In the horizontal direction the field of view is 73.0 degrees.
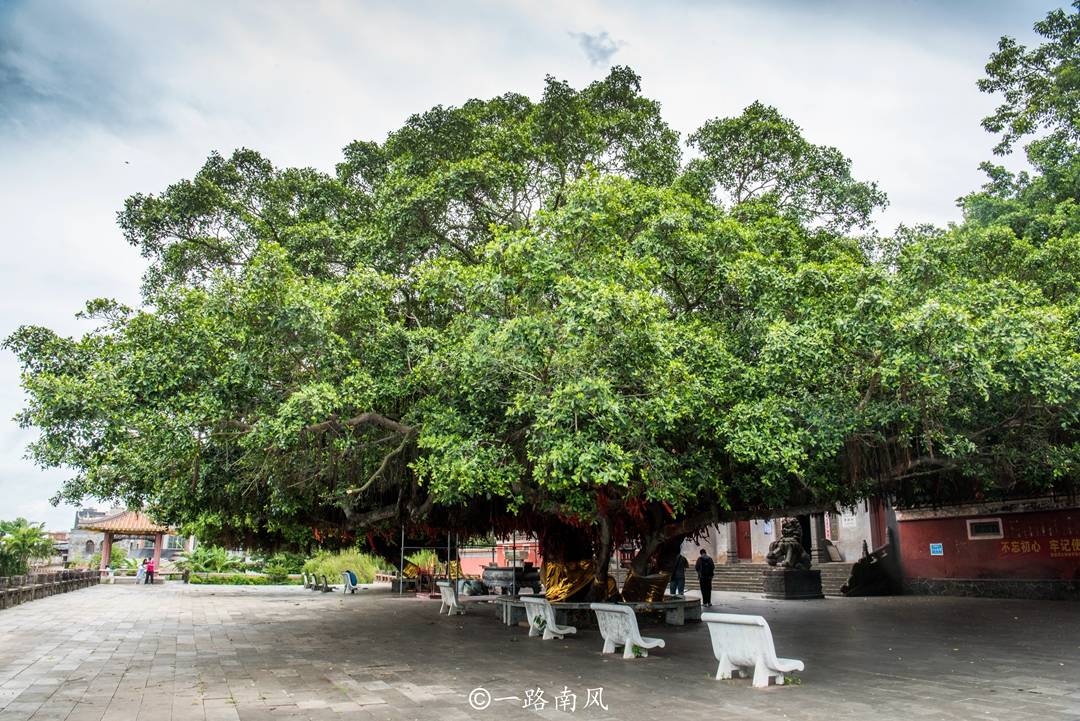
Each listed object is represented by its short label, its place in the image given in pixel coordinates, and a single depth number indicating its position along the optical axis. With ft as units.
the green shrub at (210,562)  118.83
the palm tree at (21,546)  71.61
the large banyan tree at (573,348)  24.54
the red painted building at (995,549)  56.59
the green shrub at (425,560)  86.89
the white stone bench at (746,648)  23.56
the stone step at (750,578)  72.59
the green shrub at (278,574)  114.62
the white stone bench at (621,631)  29.76
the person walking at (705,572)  55.98
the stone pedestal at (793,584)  65.67
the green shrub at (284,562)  119.55
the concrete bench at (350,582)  84.48
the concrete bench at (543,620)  36.81
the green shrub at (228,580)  110.52
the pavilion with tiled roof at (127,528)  112.98
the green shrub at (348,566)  104.17
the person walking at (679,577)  57.51
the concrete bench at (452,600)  52.11
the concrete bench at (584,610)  40.72
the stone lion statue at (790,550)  67.67
